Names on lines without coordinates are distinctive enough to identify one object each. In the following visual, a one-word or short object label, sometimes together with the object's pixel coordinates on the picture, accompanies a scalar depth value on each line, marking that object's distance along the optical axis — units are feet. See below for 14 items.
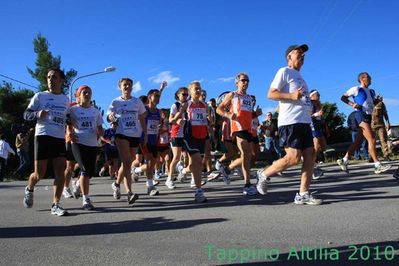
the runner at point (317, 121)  31.87
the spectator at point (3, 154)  51.42
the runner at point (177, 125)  24.17
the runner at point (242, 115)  23.35
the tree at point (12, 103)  100.17
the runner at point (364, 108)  28.81
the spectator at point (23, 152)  51.19
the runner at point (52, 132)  19.60
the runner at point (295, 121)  18.83
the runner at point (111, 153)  39.40
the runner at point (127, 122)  22.33
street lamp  101.40
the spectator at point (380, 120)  33.47
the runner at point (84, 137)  20.83
